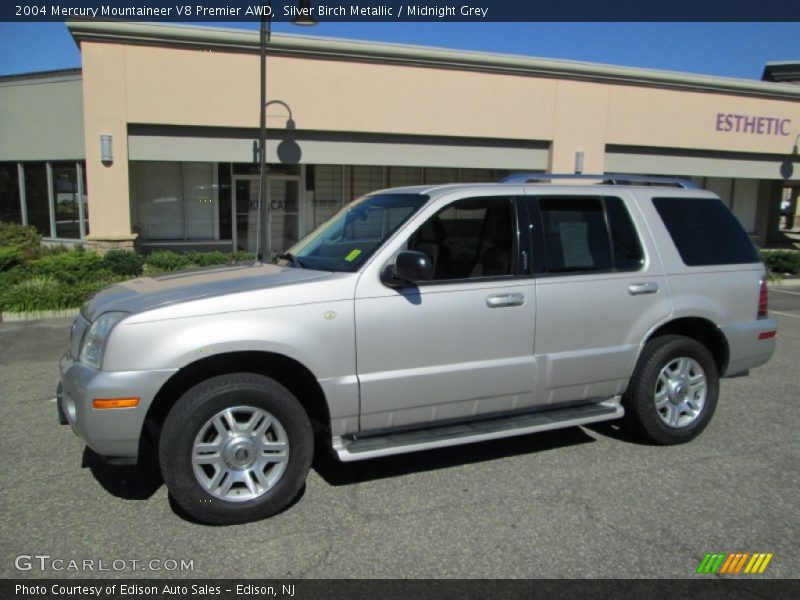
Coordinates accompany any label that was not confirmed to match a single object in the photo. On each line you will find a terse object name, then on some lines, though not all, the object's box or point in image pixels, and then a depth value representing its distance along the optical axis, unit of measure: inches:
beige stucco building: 547.8
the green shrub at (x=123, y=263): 493.7
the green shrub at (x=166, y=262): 537.3
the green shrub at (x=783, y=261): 637.9
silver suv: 138.7
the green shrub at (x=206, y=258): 548.7
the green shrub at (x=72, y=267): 437.1
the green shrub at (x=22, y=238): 602.5
